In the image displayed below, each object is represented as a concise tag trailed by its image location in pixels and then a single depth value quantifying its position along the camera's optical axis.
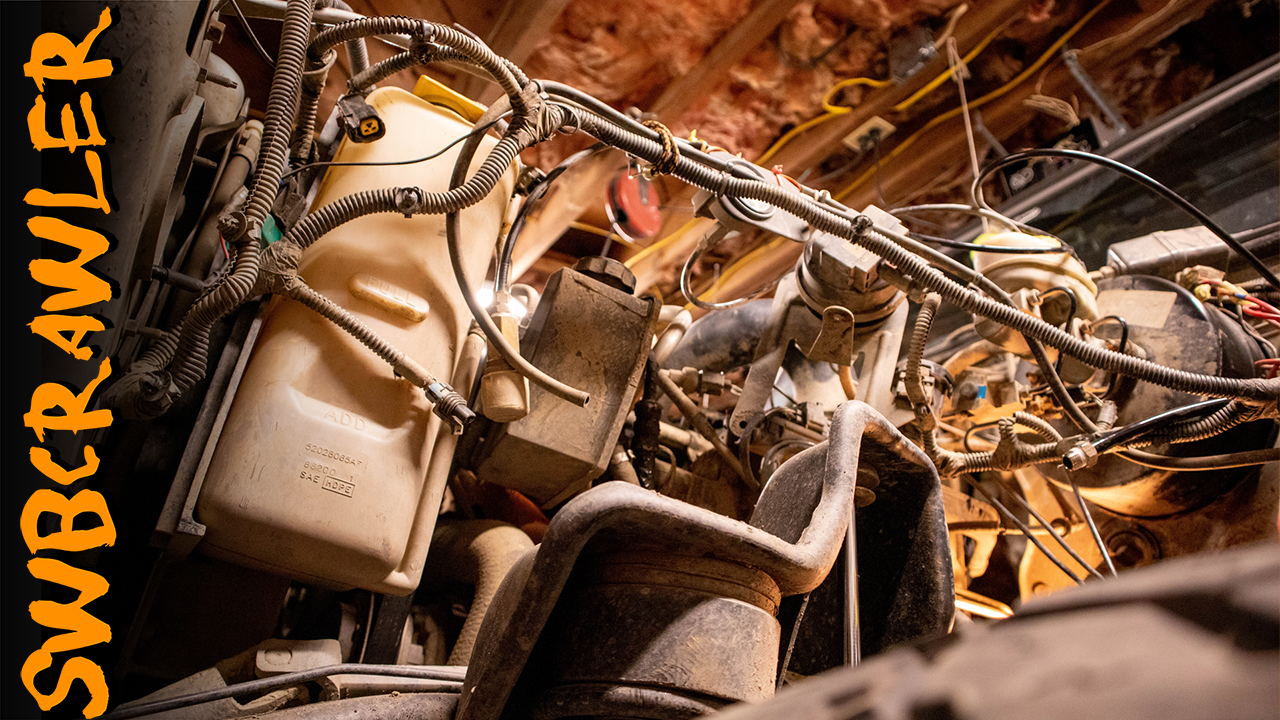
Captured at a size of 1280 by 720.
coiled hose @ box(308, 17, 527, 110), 1.07
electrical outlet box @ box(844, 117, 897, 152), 2.92
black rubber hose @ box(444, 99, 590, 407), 1.14
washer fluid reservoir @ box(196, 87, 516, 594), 0.98
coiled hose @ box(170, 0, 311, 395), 0.98
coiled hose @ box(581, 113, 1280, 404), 1.29
